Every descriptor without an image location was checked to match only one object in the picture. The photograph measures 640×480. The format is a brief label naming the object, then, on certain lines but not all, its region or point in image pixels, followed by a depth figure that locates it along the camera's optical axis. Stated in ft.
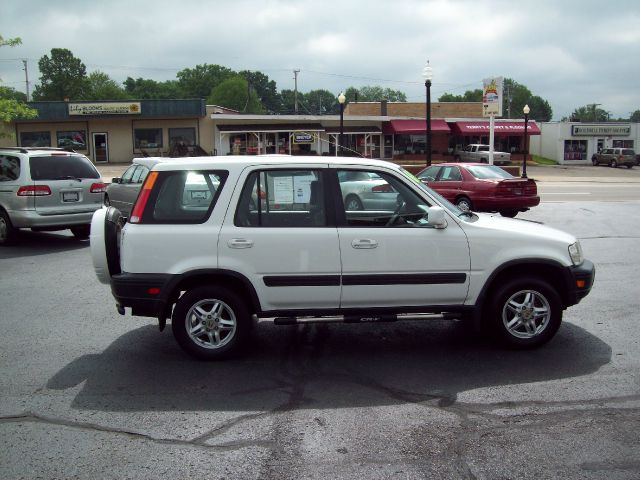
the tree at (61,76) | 389.80
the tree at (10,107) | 70.54
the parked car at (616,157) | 188.85
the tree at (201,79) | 477.36
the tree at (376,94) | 506.89
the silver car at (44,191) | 40.11
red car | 54.44
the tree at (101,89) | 396.37
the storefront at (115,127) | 157.89
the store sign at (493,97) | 110.22
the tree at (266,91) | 524.11
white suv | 18.10
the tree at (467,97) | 500.33
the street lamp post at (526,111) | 136.07
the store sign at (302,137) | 158.61
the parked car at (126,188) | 49.34
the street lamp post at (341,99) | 102.58
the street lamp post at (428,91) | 84.07
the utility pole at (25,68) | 347.24
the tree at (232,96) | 398.01
